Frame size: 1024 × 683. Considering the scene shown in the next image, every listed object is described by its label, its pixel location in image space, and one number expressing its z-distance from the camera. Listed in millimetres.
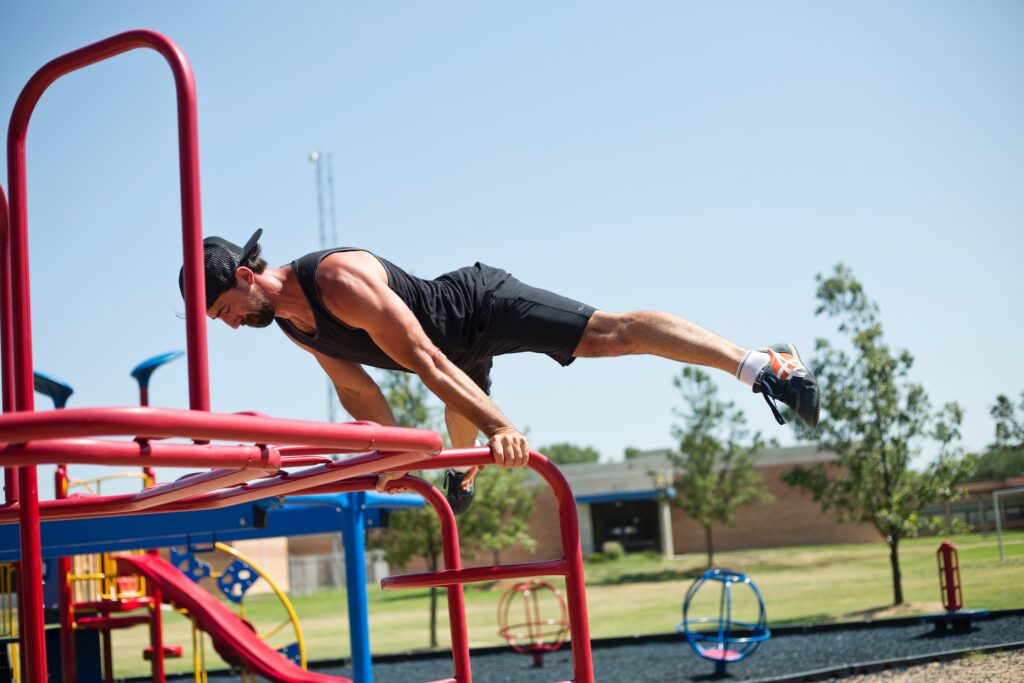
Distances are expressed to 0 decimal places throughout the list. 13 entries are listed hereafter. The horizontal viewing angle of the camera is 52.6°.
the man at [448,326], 3047
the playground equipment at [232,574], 9422
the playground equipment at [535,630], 12164
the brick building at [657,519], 37812
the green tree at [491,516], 19453
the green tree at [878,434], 15766
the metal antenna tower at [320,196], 26188
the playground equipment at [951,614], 10445
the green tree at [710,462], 29938
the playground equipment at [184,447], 1920
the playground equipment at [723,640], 9984
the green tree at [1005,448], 17844
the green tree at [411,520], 17344
